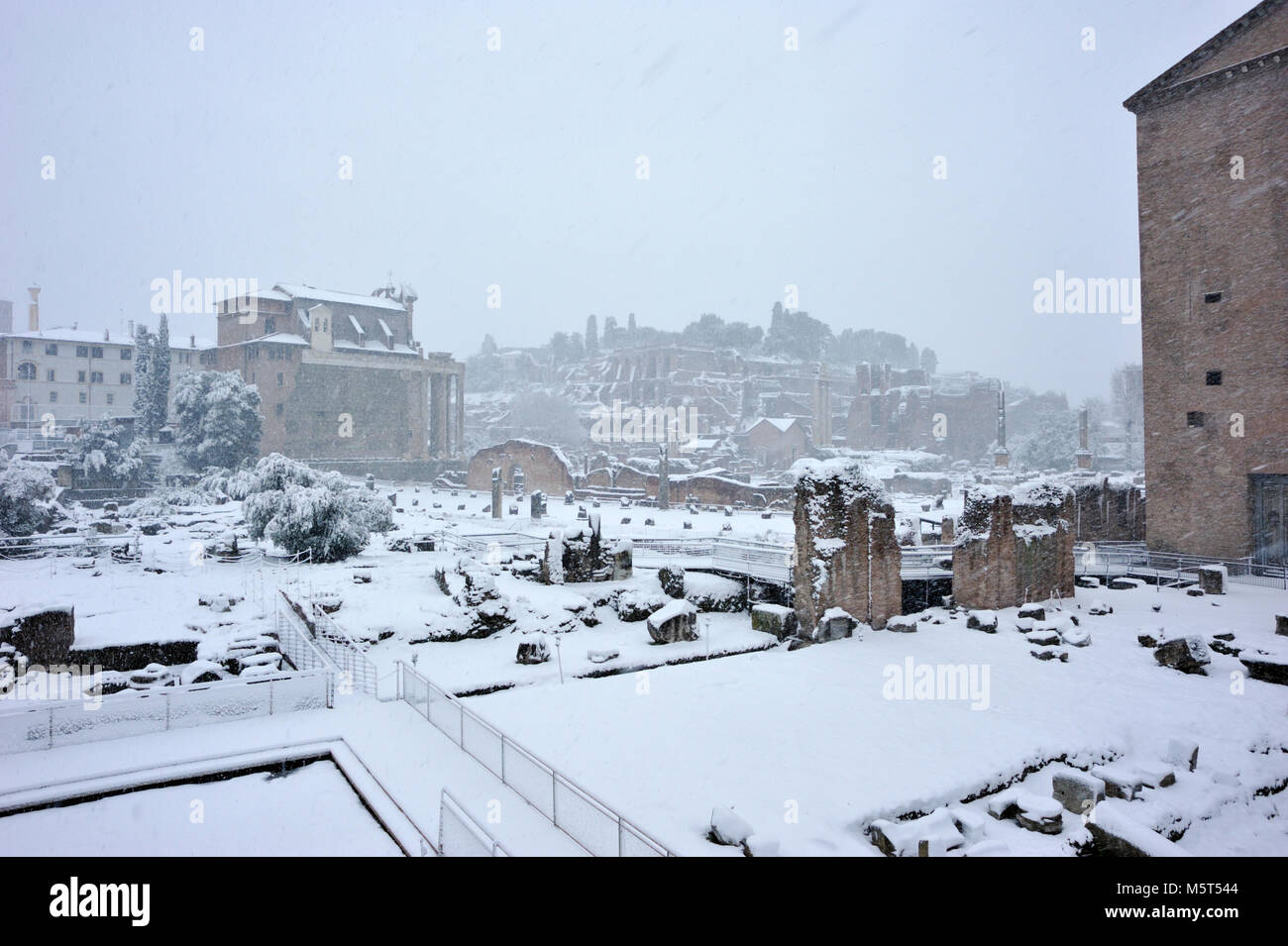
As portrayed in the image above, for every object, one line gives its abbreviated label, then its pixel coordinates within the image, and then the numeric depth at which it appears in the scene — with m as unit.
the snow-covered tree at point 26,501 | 22.84
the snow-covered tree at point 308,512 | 19.61
